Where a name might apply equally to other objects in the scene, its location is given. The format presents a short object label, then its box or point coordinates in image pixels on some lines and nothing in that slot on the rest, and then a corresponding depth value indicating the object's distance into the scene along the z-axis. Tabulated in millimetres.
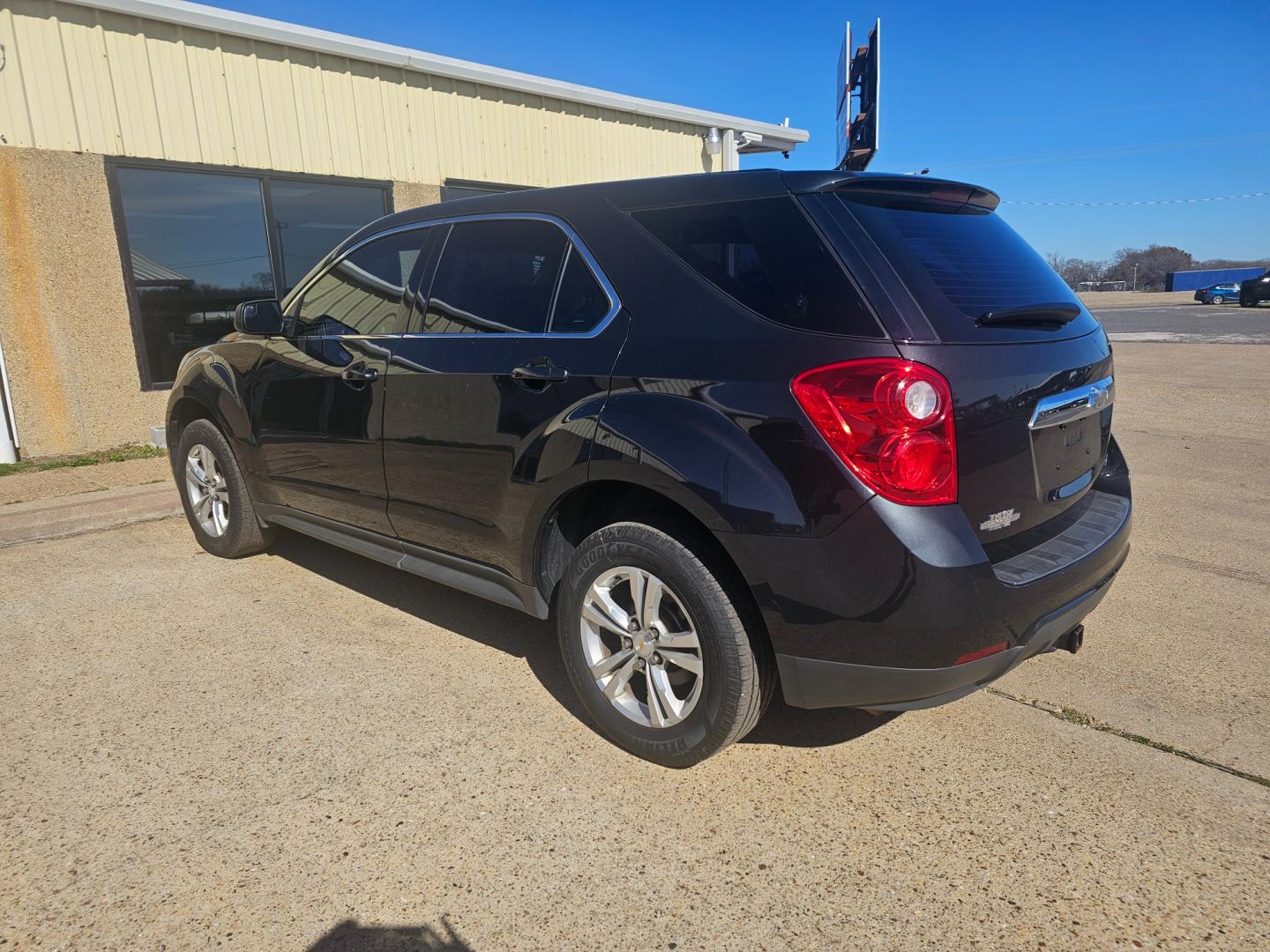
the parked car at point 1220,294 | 43781
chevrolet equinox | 2213
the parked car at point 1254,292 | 36594
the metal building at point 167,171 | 6816
